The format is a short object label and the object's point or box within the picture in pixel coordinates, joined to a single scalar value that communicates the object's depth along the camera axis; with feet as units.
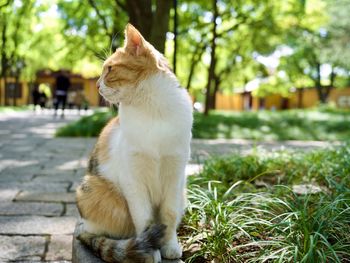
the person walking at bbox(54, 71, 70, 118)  53.26
